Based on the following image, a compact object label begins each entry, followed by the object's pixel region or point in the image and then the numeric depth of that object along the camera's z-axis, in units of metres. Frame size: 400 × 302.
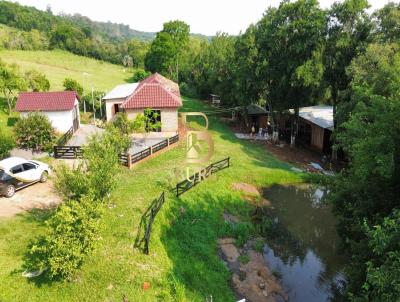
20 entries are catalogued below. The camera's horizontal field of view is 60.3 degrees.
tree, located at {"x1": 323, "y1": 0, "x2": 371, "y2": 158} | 28.25
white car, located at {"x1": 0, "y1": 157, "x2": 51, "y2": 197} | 17.95
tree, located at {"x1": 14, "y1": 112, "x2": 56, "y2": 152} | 25.77
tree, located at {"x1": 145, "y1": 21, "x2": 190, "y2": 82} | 71.50
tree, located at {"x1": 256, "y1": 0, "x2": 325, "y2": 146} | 29.98
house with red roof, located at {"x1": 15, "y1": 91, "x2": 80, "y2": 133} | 30.69
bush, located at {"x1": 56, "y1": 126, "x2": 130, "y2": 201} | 14.61
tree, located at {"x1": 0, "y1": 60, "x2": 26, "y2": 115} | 33.38
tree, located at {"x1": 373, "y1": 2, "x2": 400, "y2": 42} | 25.55
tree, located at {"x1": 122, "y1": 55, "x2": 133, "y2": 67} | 102.04
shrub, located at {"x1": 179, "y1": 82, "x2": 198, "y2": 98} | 69.94
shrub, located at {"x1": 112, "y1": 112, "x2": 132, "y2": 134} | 27.56
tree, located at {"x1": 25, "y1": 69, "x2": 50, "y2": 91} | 41.72
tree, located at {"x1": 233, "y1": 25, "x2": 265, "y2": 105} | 34.66
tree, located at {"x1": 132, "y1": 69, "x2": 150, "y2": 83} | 71.62
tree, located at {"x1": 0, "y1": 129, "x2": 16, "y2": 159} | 23.54
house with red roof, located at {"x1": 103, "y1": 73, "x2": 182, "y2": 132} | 31.75
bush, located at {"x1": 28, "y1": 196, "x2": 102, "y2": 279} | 11.48
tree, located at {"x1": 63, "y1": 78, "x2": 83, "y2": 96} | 46.00
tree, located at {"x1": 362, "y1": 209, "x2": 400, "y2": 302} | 8.30
